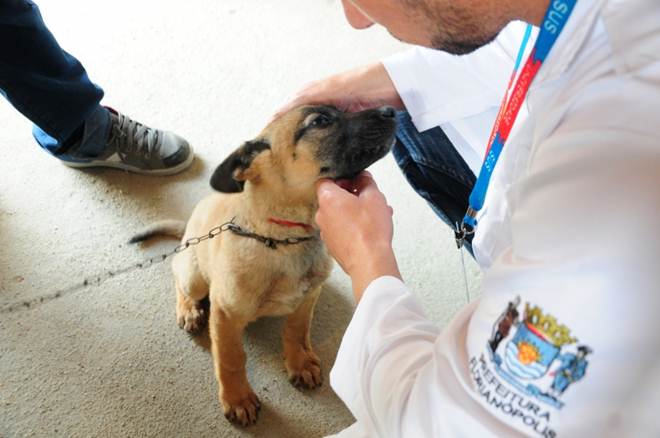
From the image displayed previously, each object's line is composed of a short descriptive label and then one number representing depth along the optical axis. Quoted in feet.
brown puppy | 5.04
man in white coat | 2.20
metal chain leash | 6.89
